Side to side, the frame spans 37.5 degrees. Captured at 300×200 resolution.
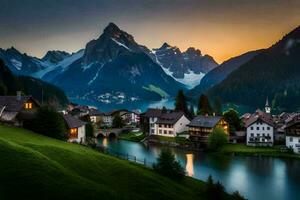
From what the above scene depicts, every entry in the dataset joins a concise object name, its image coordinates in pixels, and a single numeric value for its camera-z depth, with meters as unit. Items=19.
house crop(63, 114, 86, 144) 85.38
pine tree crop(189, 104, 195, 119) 143.18
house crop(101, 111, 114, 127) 173.25
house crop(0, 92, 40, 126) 74.38
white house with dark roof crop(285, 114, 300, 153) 97.62
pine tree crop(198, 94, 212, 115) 138.46
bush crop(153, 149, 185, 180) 55.09
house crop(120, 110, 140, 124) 181.36
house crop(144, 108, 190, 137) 125.68
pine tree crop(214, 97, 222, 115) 153.14
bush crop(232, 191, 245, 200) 54.12
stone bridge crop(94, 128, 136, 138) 138.50
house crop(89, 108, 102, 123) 176.85
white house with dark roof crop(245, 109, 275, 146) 107.12
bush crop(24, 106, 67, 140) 71.56
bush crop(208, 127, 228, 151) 103.31
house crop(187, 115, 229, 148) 111.11
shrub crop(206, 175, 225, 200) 49.31
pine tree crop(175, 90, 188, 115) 141.65
